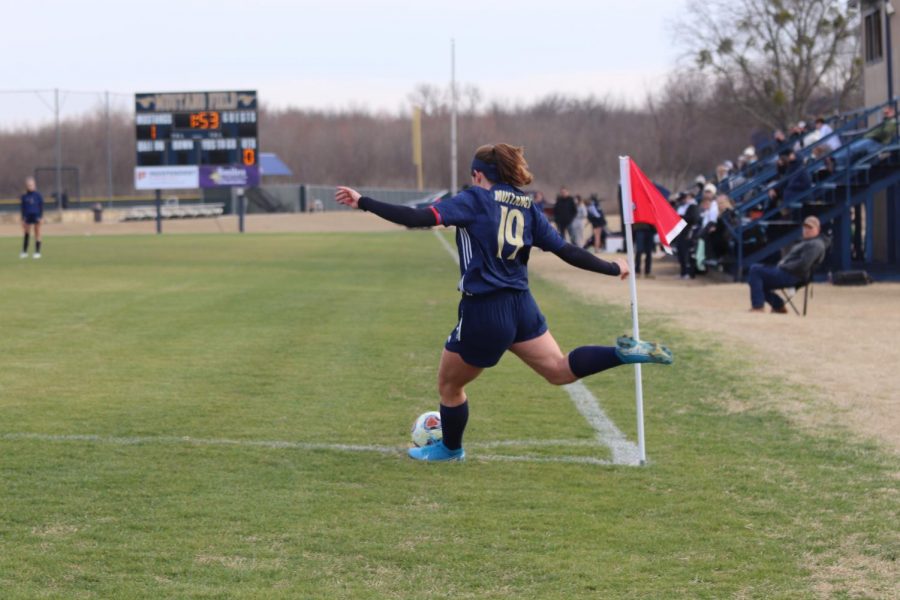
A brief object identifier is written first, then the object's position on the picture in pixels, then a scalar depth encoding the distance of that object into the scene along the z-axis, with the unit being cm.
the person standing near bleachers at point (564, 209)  3759
